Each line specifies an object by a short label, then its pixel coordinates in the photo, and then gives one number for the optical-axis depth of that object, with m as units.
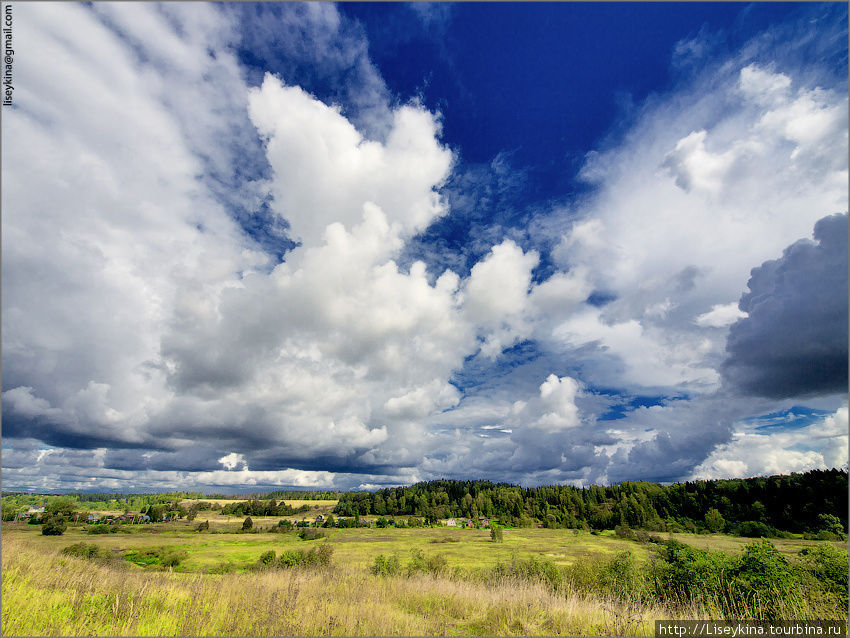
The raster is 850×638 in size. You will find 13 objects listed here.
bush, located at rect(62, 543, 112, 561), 48.31
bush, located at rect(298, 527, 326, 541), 138.52
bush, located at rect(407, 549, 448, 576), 46.59
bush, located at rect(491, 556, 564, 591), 35.44
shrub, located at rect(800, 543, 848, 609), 19.95
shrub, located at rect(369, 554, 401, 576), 38.25
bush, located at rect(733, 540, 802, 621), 16.05
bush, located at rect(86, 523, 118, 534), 137.25
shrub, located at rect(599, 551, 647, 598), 22.48
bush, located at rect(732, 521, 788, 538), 136.50
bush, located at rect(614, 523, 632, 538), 146.25
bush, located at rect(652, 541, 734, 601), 19.30
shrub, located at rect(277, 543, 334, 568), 48.39
